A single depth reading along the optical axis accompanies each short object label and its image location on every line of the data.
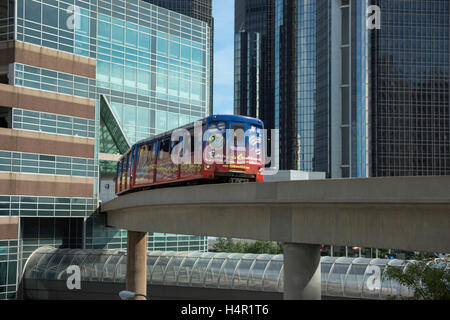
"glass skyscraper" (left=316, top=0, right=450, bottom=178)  128.62
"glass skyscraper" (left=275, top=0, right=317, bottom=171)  146.12
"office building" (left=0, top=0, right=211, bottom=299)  47.44
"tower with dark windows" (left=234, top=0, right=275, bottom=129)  180.38
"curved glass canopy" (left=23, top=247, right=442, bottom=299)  31.42
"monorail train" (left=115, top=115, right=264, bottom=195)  23.53
